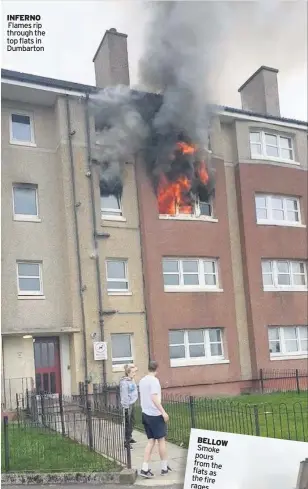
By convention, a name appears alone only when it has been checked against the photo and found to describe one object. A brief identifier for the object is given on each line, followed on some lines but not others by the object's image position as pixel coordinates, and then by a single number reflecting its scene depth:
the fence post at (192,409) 8.45
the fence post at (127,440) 7.16
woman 9.55
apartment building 14.71
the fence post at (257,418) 7.45
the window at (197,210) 16.58
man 6.87
